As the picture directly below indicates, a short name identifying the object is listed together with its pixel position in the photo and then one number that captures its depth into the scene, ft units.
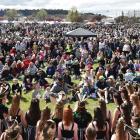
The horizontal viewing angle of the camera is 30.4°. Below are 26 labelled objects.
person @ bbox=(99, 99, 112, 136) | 16.59
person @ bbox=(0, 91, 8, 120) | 17.01
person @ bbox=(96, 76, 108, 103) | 33.19
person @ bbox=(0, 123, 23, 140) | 12.28
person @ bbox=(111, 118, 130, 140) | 13.41
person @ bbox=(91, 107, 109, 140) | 15.11
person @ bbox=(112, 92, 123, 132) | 17.21
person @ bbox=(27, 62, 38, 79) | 39.45
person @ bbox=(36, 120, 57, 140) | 12.69
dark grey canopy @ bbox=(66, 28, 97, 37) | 61.65
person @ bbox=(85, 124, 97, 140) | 12.65
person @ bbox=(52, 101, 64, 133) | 16.27
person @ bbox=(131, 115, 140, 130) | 15.47
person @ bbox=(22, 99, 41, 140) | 16.56
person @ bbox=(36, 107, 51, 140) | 14.87
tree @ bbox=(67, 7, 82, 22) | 289.49
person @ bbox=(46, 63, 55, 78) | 42.65
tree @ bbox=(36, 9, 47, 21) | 351.36
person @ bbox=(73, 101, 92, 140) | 16.67
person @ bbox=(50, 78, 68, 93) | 33.15
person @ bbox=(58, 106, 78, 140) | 15.08
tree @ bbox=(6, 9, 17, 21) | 351.76
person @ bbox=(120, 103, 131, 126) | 16.16
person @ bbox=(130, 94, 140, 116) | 18.80
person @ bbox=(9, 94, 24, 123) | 16.67
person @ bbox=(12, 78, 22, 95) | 34.23
